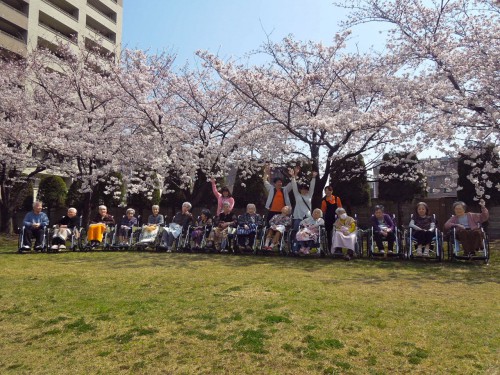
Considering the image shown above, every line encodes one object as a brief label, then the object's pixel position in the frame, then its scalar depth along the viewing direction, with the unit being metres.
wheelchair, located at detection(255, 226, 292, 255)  8.62
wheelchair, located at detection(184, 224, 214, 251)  9.45
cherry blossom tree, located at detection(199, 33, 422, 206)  10.68
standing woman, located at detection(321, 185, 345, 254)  8.91
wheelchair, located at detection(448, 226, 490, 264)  7.39
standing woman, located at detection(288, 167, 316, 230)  8.84
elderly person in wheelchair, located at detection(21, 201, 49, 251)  9.41
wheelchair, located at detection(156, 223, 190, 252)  9.61
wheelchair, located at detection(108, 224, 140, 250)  10.01
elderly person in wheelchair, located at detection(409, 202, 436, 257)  7.76
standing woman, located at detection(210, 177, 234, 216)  9.58
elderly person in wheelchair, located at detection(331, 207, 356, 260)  7.98
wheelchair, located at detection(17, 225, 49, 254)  9.32
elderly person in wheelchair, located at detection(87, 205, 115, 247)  9.97
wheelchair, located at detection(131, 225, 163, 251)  9.78
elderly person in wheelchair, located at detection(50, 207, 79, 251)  9.62
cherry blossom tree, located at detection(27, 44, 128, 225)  13.55
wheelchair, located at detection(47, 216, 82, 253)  9.66
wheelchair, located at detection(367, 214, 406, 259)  8.02
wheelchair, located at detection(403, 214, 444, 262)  7.64
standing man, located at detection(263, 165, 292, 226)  9.33
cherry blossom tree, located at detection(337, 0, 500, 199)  9.48
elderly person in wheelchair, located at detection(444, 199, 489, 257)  7.38
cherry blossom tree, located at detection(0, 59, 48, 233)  14.27
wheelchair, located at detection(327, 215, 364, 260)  8.12
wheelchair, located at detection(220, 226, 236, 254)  9.14
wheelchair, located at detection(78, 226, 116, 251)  9.94
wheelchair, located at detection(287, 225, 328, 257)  8.34
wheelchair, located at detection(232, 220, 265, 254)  8.97
